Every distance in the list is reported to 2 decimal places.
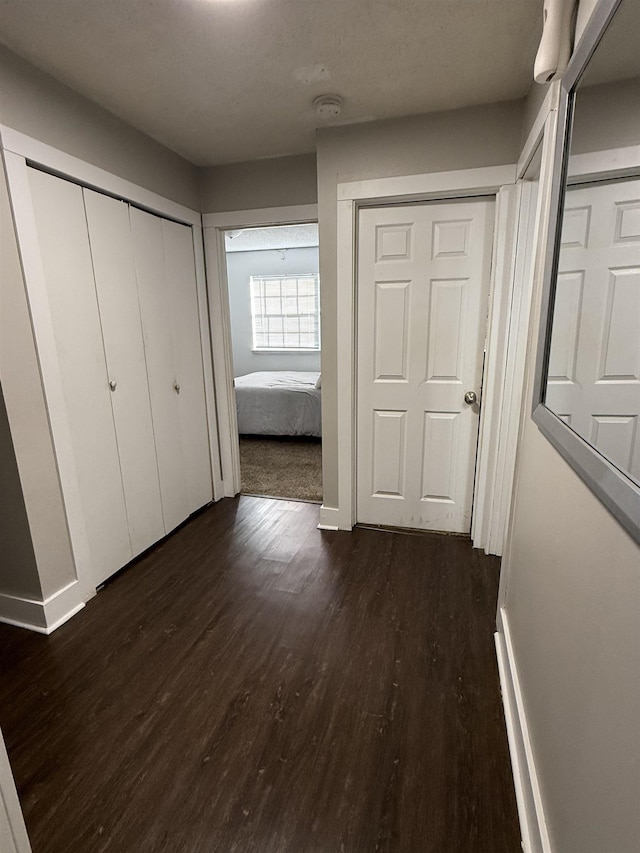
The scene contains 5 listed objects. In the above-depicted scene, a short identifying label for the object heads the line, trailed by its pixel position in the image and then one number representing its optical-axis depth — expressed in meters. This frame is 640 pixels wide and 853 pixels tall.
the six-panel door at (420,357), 2.31
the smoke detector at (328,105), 1.95
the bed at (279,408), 4.49
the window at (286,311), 6.21
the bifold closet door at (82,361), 1.81
